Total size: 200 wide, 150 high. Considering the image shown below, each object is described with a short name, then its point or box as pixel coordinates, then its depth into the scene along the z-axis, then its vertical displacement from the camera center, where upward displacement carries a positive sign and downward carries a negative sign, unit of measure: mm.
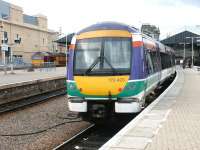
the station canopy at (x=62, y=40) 78169 +4135
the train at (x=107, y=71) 10969 -243
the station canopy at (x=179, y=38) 75000 +4222
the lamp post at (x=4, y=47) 41891 +1548
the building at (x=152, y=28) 97431 +8464
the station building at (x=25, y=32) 78250 +6469
